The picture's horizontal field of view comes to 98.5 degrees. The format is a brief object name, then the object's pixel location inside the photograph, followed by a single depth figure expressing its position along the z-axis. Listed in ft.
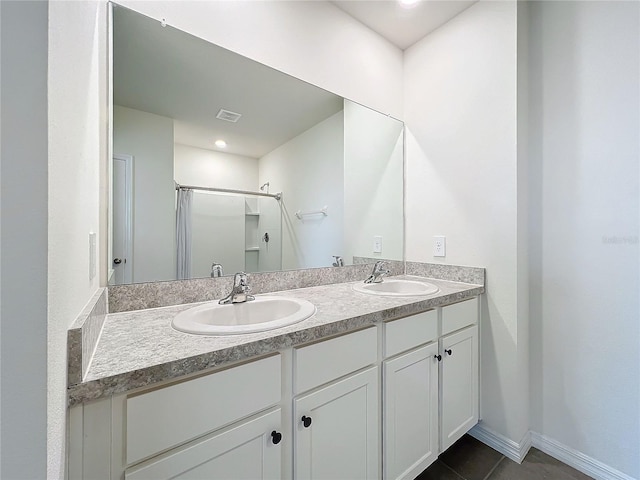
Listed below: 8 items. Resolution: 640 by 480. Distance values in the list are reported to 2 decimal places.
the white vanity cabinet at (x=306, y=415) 1.91
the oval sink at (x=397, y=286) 5.03
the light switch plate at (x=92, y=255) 2.45
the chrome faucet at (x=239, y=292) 3.65
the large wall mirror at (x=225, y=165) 3.50
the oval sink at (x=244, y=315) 2.56
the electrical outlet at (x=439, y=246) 5.55
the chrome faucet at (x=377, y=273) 5.28
